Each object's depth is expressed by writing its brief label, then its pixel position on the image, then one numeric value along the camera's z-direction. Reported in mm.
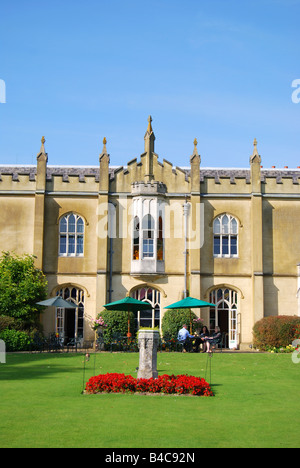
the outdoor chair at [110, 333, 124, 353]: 28750
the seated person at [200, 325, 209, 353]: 27598
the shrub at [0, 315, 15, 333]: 28111
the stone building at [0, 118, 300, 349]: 32562
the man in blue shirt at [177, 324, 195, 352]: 27062
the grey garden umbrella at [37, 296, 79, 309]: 26825
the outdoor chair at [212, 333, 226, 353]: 31422
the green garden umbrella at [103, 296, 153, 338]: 26156
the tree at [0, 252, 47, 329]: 30234
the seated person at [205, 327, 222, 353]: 26391
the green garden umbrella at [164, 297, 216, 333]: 26141
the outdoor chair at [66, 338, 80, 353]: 29425
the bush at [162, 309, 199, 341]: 30891
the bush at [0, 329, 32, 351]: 27016
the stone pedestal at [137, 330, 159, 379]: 16578
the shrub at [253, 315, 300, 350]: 29422
